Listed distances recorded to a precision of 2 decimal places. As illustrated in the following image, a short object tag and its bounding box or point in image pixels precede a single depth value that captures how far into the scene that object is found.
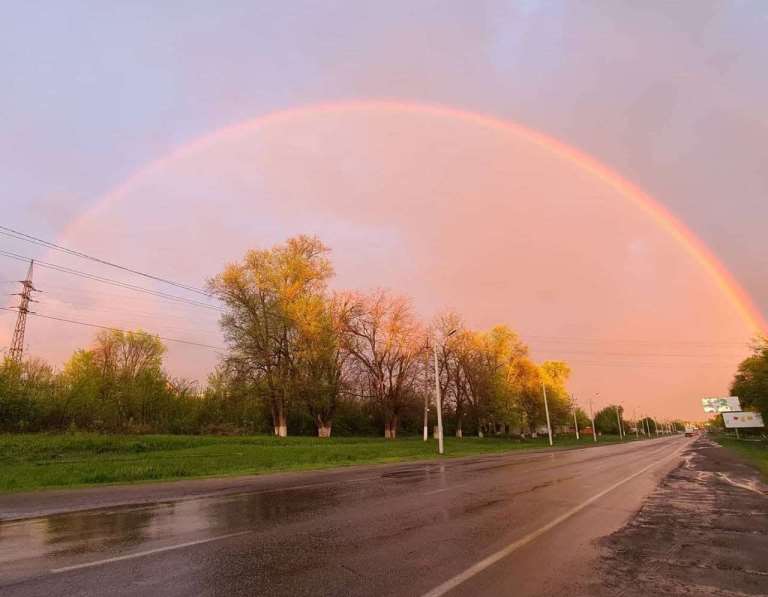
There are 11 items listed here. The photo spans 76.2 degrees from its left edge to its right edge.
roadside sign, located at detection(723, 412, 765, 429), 87.88
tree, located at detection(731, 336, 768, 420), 41.37
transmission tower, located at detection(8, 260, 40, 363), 43.59
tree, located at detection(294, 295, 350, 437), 46.16
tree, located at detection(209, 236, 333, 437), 46.03
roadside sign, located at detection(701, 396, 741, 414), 98.53
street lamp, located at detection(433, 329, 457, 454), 37.66
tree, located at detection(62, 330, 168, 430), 36.38
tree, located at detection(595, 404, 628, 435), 164.00
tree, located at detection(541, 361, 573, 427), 83.25
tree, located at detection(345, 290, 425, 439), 55.41
